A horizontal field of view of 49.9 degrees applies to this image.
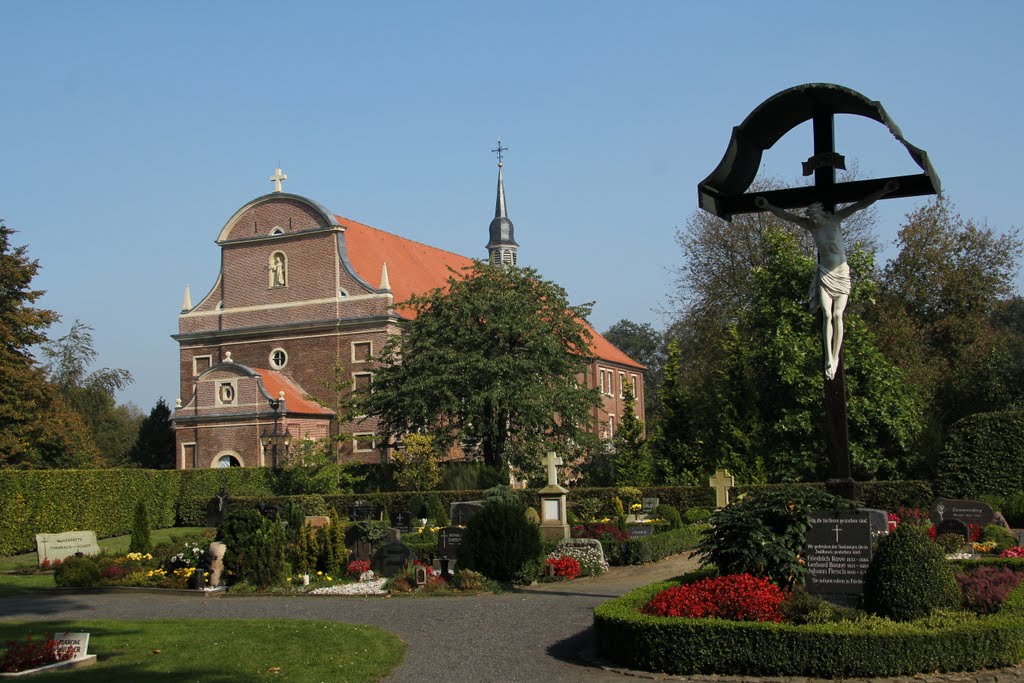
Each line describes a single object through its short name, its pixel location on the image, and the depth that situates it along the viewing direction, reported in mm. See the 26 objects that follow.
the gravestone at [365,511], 35281
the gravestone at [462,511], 27203
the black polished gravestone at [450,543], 20578
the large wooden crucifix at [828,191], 12320
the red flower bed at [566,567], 20406
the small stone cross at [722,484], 30609
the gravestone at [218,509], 35656
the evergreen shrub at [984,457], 29219
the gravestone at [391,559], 20406
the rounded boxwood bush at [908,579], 10773
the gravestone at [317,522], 22488
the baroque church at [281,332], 45156
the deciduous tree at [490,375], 38625
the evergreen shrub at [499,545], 18781
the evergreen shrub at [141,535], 23516
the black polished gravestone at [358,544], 21578
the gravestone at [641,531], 26297
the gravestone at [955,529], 20672
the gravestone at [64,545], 24453
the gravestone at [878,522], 12329
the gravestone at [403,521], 32984
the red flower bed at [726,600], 11047
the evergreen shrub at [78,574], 20447
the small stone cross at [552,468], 25286
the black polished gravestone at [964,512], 23000
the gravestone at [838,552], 11602
